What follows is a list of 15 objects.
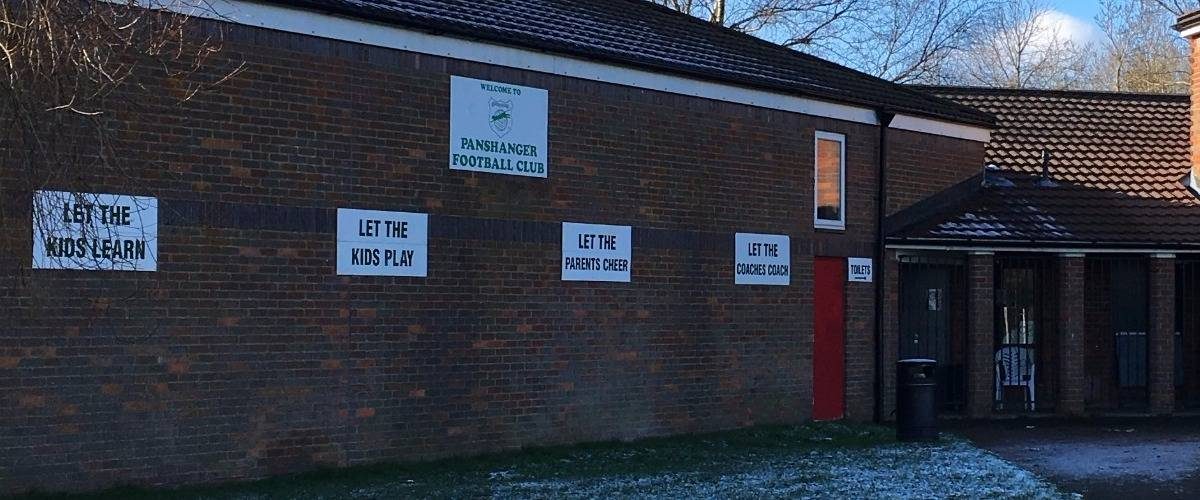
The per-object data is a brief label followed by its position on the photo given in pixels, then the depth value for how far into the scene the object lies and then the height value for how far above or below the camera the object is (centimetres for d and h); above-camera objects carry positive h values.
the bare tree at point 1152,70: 4119 +714
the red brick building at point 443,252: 1077 +30
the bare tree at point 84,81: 824 +138
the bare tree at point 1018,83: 4503 +706
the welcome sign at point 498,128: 1318 +159
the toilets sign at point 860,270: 1745 +25
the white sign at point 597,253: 1423 +36
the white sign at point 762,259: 1609 +34
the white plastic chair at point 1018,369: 1912 -114
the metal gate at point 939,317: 1836 -39
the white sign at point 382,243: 1230 +38
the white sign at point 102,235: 1012 +36
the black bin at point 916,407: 1538 -137
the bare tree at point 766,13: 3300 +687
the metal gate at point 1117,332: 1939 -59
